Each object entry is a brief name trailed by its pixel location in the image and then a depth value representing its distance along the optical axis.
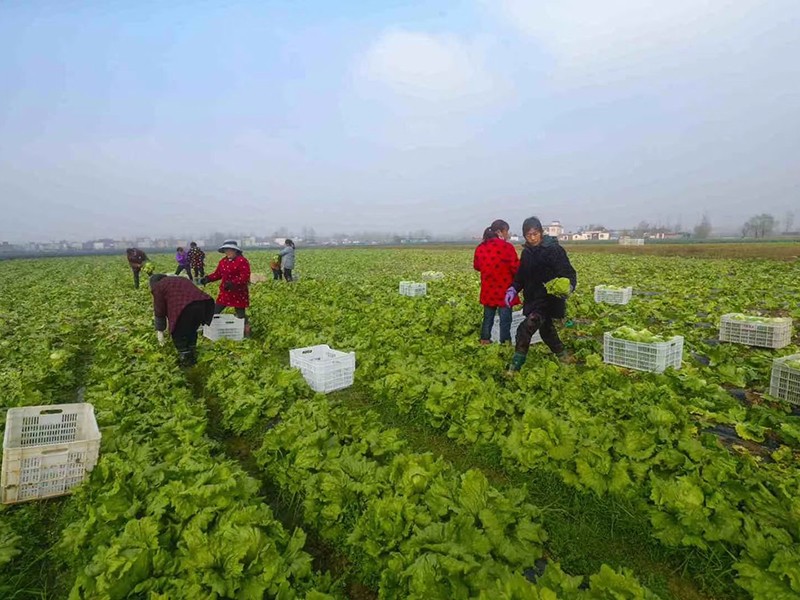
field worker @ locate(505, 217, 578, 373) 6.97
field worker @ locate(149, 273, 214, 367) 8.01
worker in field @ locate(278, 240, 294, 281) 19.62
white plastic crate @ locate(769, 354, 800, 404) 6.10
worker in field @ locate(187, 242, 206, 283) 19.81
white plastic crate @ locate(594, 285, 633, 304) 13.96
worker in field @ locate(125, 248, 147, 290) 17.38
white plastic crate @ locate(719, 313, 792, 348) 8.59
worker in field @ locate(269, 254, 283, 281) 21.14
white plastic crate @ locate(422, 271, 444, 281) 20.53
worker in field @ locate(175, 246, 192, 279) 21.42
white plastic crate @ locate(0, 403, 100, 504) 4.12
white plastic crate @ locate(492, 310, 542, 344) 9.16
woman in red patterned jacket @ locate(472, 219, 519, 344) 8.20
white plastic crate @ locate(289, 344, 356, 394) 7.01
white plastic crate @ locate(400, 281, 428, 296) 16.20
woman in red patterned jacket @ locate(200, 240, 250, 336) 9.64
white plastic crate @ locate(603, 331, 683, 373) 7.25
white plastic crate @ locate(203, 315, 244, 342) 9.78
